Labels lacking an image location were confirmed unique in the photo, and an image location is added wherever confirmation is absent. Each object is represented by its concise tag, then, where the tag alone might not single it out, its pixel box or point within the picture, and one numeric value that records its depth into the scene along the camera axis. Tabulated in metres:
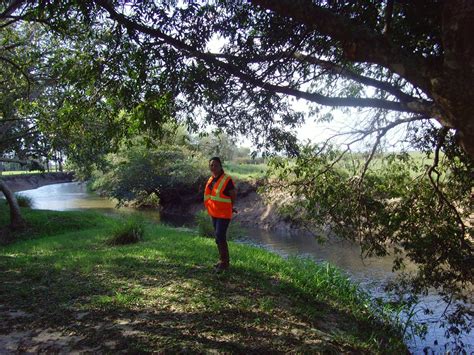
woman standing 6.42
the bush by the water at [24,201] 21.41
